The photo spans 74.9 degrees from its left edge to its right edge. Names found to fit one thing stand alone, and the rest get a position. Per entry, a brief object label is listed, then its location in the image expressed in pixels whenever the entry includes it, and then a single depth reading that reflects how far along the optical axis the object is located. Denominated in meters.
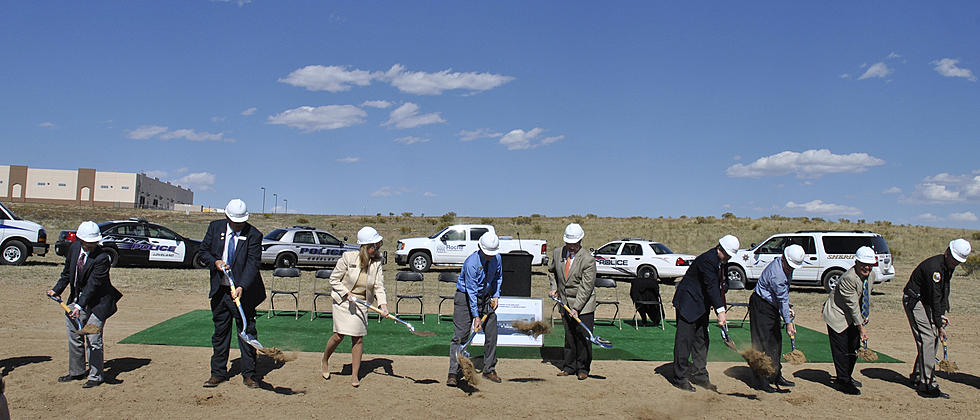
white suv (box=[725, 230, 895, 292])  17.26
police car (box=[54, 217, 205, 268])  18.69
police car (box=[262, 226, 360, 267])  20.22
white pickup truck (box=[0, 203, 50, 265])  17.95
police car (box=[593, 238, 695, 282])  19.92
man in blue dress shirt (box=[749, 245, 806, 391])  6.93
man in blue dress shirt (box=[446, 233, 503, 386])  6.72
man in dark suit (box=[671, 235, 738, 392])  6.84
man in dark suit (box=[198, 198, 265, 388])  6.34
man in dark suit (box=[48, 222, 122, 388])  6.28
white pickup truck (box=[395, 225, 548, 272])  21.20
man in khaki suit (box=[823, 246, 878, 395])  6.93
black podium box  9.59
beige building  74.31
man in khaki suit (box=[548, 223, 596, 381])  7.38
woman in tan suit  6.63
